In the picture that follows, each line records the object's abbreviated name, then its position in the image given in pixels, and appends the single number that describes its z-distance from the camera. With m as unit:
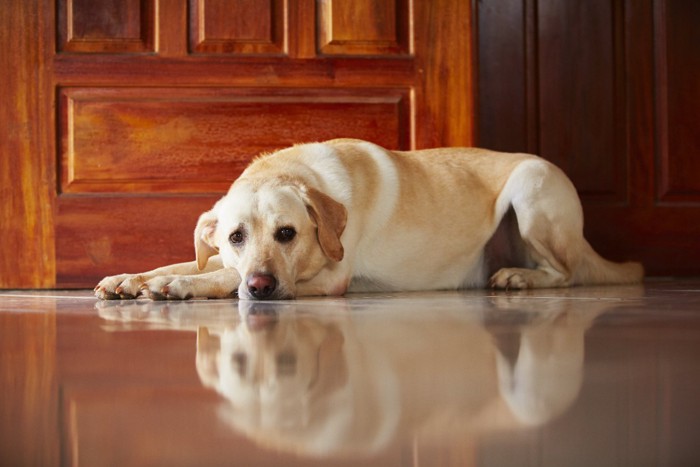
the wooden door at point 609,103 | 4.36
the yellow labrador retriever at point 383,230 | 2.68
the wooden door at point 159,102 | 3.53
